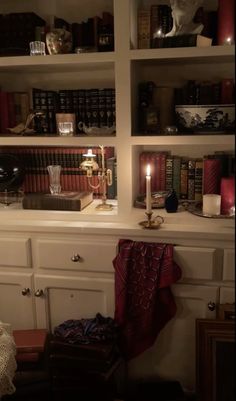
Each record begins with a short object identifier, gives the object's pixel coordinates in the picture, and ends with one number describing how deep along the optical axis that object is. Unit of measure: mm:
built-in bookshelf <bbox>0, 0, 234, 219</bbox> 1732
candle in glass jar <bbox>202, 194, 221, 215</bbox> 1772
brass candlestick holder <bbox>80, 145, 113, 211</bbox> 2029
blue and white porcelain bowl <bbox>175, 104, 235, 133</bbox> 1794
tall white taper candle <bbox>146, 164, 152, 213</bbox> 1751
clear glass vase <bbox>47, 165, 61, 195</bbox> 2077
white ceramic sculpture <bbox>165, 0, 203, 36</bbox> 1777
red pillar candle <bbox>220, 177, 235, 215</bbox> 1224
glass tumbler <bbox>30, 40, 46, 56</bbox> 1924
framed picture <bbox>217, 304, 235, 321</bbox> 1396
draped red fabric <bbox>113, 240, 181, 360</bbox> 1714
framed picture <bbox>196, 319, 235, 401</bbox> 1239
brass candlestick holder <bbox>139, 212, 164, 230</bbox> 1766
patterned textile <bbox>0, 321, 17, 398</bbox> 1419
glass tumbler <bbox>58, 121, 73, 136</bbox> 1997
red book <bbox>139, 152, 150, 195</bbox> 2072
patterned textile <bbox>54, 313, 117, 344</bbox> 1716
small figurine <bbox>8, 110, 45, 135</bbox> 2062
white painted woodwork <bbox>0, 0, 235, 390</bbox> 1722
